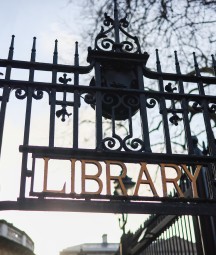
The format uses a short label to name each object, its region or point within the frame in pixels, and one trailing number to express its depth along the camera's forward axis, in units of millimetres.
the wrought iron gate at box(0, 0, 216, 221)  3703
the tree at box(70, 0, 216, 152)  8852
